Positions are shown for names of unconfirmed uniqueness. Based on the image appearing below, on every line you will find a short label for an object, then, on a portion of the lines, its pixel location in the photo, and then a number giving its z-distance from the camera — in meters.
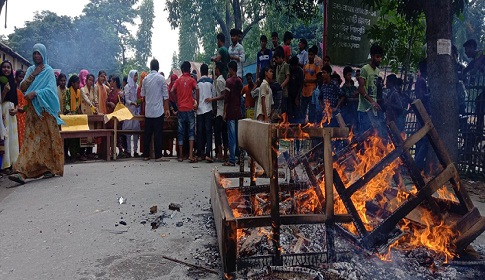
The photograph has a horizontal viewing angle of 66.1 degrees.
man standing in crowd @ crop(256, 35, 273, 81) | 10.41
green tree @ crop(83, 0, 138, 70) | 58.34
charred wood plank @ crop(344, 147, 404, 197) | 3.06
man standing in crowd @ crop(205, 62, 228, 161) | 9.16
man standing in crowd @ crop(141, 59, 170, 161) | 9.52
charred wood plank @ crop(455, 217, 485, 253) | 2.90
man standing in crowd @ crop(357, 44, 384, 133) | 7.27
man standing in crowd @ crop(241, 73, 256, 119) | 9.33
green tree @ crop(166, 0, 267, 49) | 25.05
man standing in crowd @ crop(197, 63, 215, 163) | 9.33
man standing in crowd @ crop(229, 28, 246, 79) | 9.95
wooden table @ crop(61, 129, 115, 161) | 8.91
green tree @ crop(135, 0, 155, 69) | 69.69
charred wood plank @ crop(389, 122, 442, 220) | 3.06
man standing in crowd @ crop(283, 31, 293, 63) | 10.20
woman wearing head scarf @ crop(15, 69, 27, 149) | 8.46
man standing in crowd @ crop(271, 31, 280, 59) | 10.58
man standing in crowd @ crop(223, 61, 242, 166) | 8.70
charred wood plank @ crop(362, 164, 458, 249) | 2.94
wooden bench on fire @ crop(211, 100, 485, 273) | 2.82
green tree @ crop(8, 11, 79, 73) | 45.78
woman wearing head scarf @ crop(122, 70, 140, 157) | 11.80
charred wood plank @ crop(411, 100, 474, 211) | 3.03
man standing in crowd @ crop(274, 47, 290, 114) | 8.91
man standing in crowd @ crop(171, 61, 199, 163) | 9.41
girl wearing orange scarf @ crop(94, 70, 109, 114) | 11.30
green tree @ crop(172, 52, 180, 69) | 101.38
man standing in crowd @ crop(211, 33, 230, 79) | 9.71
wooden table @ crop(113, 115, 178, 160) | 9.80
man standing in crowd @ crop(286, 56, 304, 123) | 8.88
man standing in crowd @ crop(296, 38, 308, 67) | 10.41
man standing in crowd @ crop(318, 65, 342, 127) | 8.80
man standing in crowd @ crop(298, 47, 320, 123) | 9.41
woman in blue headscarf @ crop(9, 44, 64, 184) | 6.90
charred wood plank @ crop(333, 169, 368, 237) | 3.00
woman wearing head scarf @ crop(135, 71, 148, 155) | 10.64
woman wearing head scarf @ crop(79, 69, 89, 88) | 12.30
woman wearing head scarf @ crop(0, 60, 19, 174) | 7.26
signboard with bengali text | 9.95
